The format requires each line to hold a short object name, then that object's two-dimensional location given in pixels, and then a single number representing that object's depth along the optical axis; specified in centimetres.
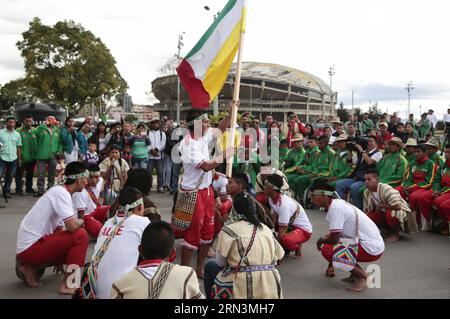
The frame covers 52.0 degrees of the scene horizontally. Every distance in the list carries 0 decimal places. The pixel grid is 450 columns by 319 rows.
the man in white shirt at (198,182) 493
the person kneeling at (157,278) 256
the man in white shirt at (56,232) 446
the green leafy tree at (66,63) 2969
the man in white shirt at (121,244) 320
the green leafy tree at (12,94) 4497
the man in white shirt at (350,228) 478
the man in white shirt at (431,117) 1665
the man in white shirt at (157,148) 1126
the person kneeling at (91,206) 607
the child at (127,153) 1041
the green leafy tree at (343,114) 4067
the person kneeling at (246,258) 332
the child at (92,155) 936
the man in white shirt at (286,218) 566
